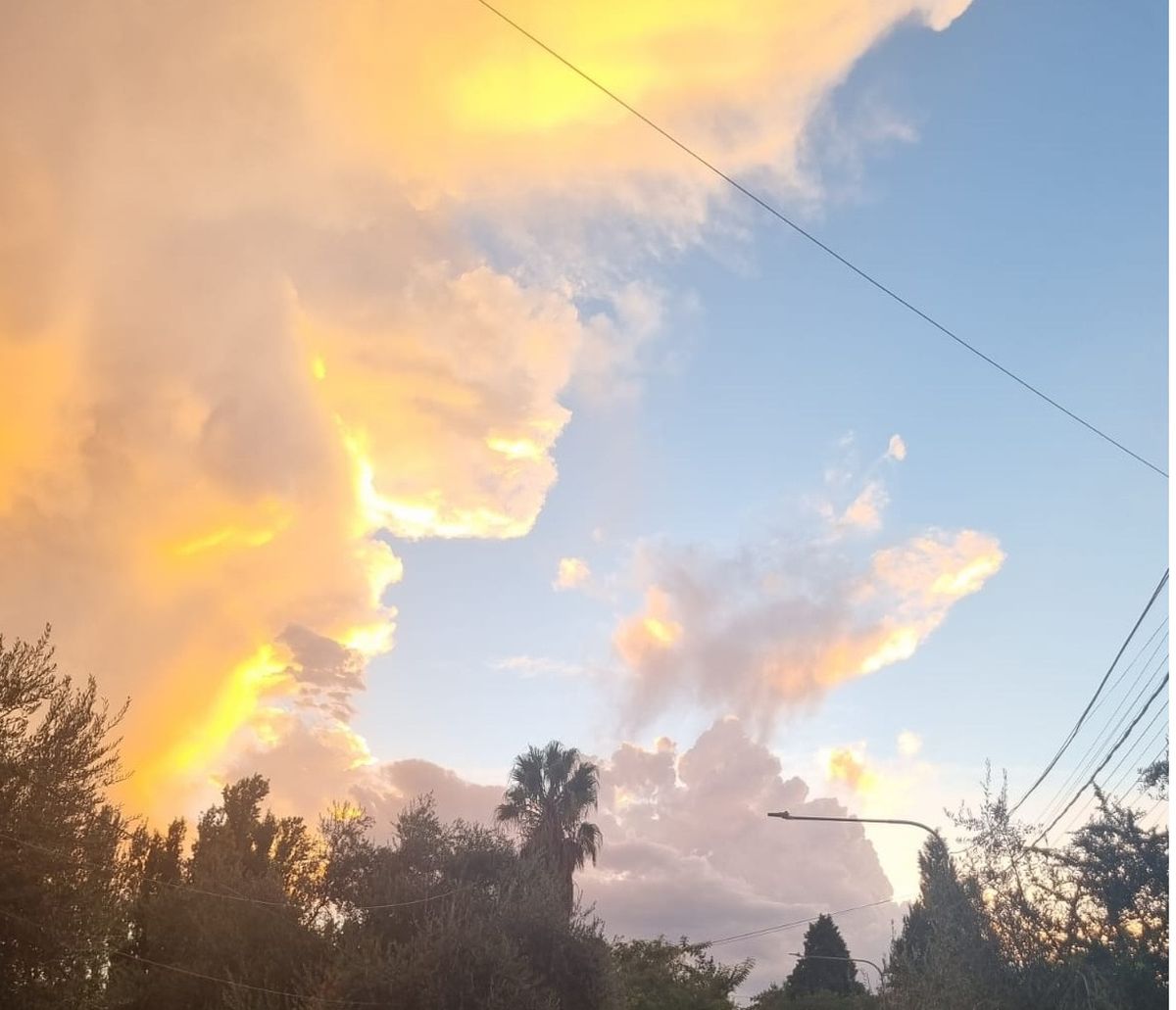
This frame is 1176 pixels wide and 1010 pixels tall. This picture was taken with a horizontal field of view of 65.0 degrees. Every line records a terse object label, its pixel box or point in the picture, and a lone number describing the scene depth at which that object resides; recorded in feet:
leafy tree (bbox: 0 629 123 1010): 65.98
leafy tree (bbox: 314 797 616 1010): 92.89
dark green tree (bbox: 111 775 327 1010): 107.76
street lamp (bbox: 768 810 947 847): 92.37
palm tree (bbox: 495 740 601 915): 168.25
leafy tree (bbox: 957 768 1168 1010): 76.69
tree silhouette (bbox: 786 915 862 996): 296.10
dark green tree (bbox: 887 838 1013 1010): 77.87
